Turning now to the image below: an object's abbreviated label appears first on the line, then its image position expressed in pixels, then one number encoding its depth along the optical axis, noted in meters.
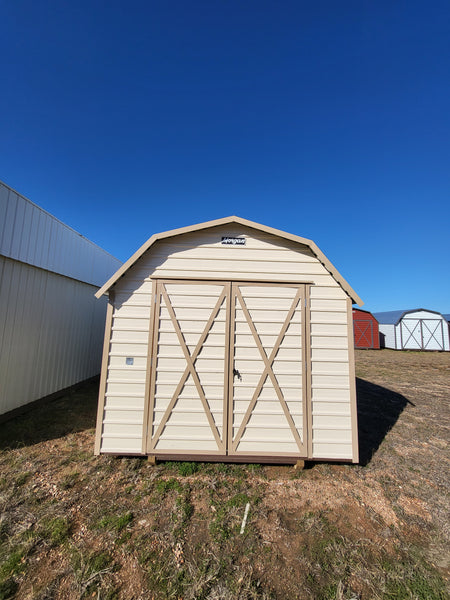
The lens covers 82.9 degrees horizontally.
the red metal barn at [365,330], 24.59
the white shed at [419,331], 25.11
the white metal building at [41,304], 5.55
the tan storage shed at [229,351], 4.16
